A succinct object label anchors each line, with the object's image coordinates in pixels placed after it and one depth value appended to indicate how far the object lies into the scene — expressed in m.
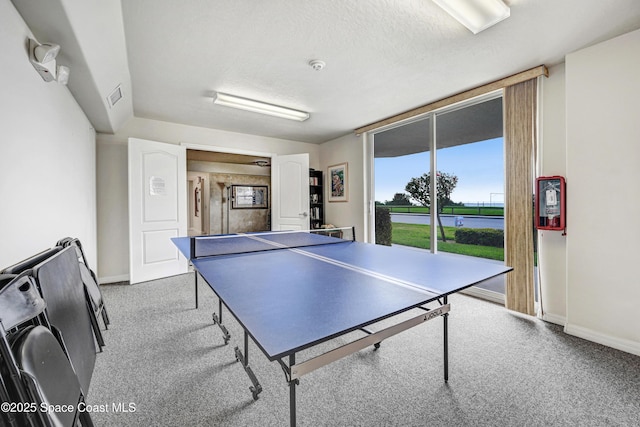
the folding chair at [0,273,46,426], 0.66
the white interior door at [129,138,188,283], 3.76
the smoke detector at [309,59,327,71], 2.44
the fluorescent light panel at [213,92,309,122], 3.15
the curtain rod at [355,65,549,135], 2.58
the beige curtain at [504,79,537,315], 2.66
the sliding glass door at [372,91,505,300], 3.35
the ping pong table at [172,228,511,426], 0.93
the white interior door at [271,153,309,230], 5.12
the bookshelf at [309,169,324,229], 5.65
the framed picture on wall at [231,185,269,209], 7.46
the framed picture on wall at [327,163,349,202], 5.11
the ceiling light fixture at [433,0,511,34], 1.69
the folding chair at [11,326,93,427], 0.70
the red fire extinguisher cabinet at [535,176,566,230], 2.38
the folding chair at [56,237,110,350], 1.70
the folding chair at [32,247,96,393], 1.14
